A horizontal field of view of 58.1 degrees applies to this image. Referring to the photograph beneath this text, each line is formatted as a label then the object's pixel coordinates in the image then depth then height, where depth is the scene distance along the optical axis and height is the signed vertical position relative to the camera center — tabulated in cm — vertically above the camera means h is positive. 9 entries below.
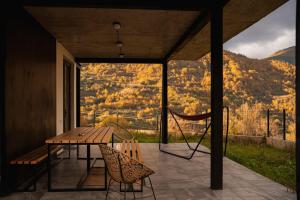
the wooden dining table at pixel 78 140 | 335 -53
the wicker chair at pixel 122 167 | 275 -74
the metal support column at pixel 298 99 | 185 +0
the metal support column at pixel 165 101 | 786 -7
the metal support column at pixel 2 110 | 336 -16
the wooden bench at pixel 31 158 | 338 -79
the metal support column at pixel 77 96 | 869 +6
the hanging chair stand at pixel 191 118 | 563 -43
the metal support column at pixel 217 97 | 364 +2
